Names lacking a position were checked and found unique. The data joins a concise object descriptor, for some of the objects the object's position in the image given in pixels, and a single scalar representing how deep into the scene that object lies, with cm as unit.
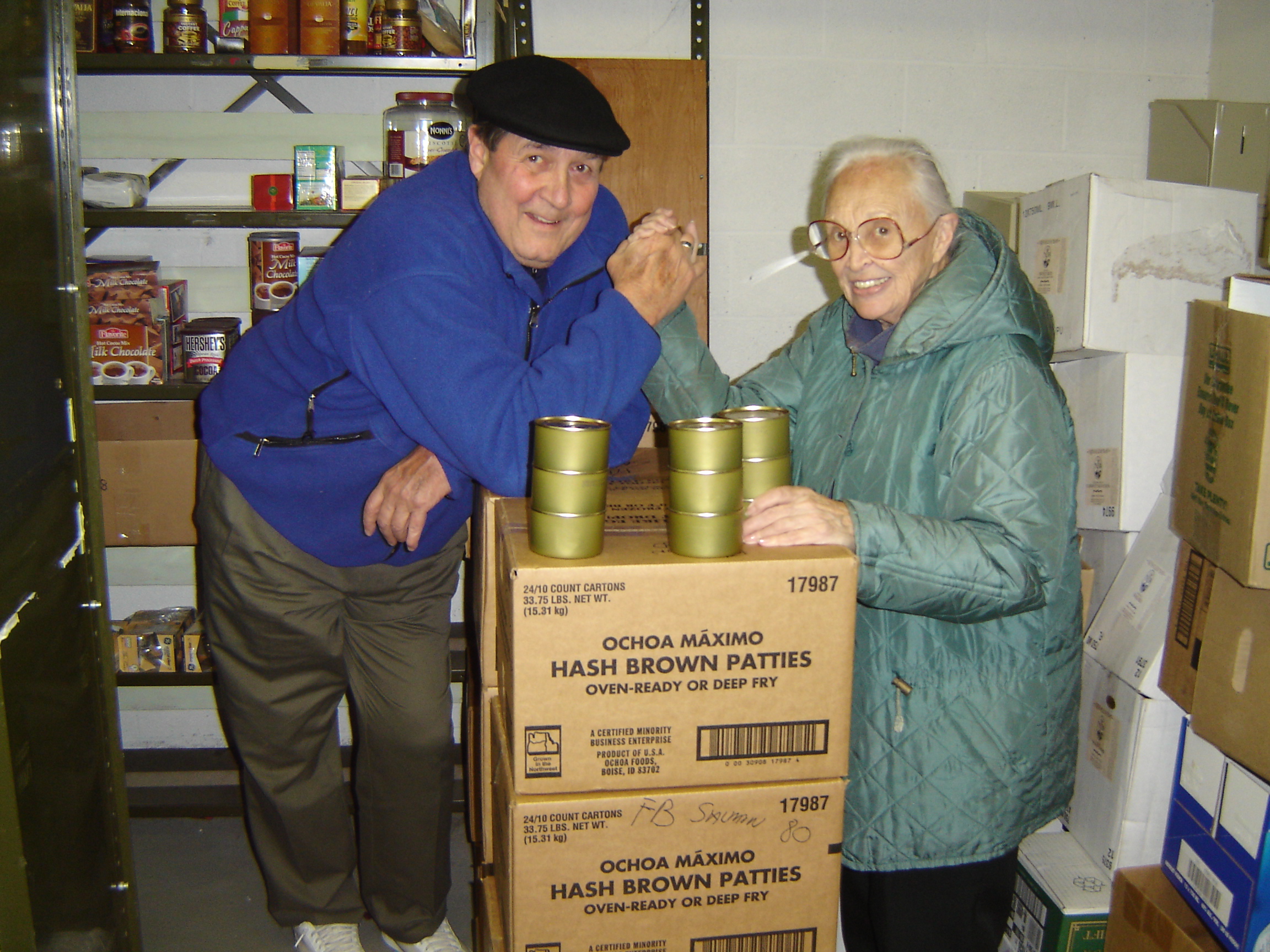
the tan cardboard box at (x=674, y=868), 105
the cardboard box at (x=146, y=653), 245
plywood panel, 247
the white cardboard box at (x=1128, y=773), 174
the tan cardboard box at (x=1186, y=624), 157
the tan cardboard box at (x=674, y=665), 98
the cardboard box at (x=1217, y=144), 228
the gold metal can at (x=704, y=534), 99
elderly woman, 112
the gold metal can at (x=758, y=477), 113
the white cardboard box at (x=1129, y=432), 185
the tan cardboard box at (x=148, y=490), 220
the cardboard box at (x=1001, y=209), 217
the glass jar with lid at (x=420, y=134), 223
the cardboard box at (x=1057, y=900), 175
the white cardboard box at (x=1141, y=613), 174
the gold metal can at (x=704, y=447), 97
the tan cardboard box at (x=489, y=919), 134
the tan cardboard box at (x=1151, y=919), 154
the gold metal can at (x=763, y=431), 112
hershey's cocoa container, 228
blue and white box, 142
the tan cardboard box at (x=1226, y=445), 129
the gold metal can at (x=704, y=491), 98
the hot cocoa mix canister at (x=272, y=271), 228
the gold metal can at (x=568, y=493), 97
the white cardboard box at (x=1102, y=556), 196
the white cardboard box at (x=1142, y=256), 187
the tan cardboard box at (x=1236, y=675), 139
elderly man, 130
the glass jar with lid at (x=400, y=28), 217
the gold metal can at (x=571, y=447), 98
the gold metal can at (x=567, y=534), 98
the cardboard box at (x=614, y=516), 118
